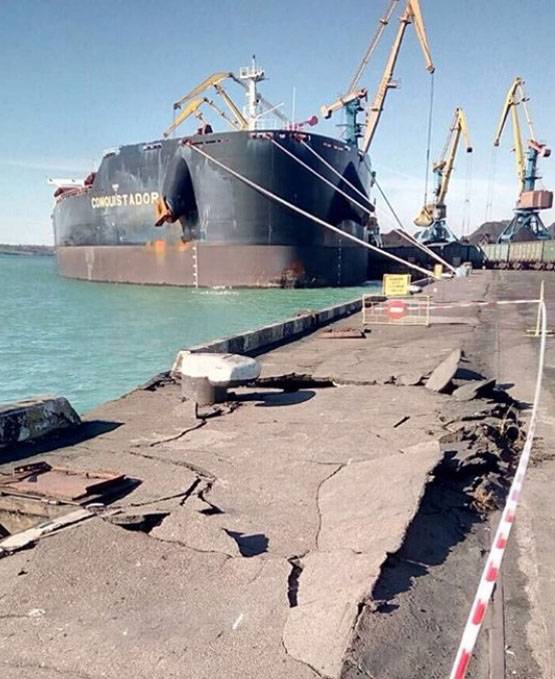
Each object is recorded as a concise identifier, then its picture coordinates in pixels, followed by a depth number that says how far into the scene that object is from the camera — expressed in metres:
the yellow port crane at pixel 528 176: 71.31
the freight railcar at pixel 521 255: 55.34
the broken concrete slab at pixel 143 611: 2.44
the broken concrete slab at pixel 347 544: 2.56
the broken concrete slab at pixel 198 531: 3.46
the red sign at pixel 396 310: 16.16
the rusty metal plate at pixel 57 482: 4.19
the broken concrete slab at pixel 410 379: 8.32
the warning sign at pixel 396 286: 20.89
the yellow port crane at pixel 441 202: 77.38
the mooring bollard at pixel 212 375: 7.19
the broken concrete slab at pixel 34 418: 5.63
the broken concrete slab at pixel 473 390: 7.10
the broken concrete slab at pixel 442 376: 7.70
